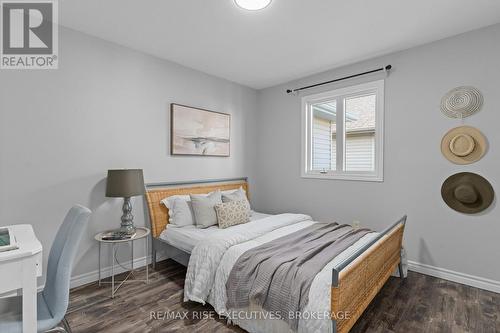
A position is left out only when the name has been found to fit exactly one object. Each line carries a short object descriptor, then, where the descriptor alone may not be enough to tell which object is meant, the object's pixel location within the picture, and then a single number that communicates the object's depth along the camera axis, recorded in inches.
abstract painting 133.9
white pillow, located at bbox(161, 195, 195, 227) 119.5
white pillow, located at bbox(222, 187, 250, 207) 131.4
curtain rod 122.4
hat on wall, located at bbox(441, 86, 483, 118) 102.3
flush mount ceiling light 84.0
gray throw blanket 66.6
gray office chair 53.4
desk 47.9
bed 62.4
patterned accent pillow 117.9
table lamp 101.3
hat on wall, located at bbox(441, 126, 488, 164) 101.9
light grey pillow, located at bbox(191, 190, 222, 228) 118.0
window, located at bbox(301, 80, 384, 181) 129.6
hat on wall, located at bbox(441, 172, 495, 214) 101.0
